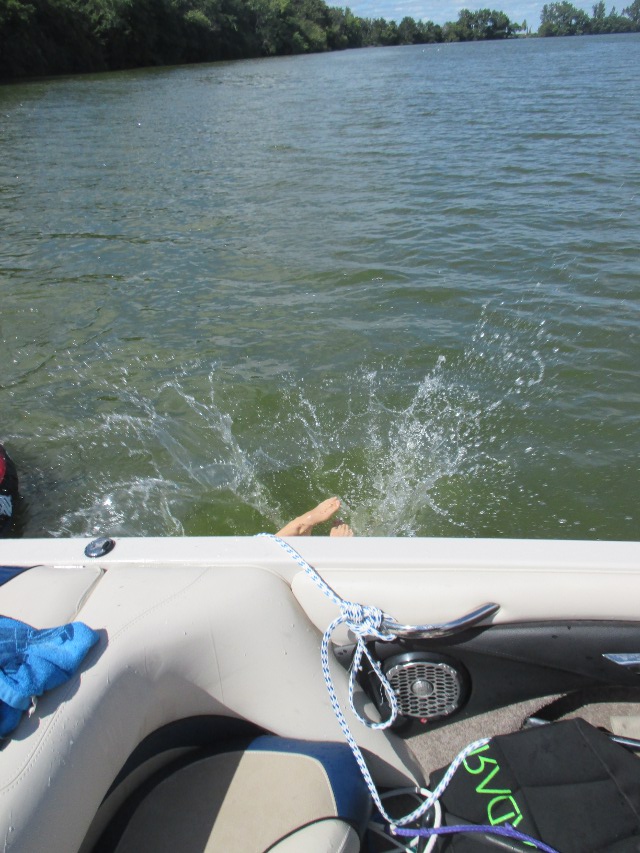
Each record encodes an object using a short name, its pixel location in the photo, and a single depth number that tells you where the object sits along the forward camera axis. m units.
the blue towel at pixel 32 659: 1.37
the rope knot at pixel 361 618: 1.98
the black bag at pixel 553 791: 1.66
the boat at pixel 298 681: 1.52
